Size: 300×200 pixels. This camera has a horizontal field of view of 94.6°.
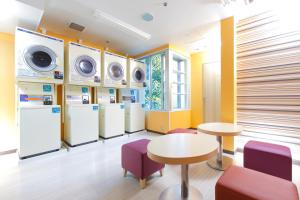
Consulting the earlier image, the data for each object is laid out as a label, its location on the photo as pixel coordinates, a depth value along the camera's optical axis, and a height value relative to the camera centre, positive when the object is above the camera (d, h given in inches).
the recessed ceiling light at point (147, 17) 113.4 +70.5
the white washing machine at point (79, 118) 126.0 -16.3
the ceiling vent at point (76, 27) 127.6 +70.7
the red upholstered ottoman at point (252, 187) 42.6 -29.3
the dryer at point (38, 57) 100.3 +34.4
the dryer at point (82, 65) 125.3 +34.8
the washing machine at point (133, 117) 175.3 -21.9
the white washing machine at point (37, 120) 101.0 -14.5
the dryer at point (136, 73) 174.6 +35.3
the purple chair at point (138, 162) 74.1 -34.7
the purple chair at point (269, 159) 73.5 -33.6
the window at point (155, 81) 183.3 +26.1
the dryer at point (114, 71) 149.9 +34.3
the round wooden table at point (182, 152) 49.5 -19.9
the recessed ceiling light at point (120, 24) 107.5 +66.6
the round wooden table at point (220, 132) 88.2 -20.8
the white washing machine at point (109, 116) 149.5 -17.1
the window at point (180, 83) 197.0 +23.9
